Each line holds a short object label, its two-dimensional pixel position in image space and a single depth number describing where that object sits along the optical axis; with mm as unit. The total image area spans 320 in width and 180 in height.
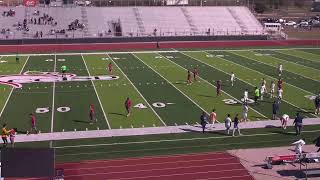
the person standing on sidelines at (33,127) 19609
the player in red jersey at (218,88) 26241
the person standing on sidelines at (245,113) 21469
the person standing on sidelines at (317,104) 22884
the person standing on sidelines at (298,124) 19453
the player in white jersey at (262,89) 26328
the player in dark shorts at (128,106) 22328
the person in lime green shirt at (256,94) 24656
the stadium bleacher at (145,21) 58844
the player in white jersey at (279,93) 25138
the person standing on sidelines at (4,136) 18030
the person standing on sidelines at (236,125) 19380
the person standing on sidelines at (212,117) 20688
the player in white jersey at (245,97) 23853
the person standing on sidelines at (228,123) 19498
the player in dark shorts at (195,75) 31016
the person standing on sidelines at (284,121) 20381
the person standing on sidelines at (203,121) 19766
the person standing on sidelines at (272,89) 27194
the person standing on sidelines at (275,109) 21625
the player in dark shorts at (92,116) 21016
